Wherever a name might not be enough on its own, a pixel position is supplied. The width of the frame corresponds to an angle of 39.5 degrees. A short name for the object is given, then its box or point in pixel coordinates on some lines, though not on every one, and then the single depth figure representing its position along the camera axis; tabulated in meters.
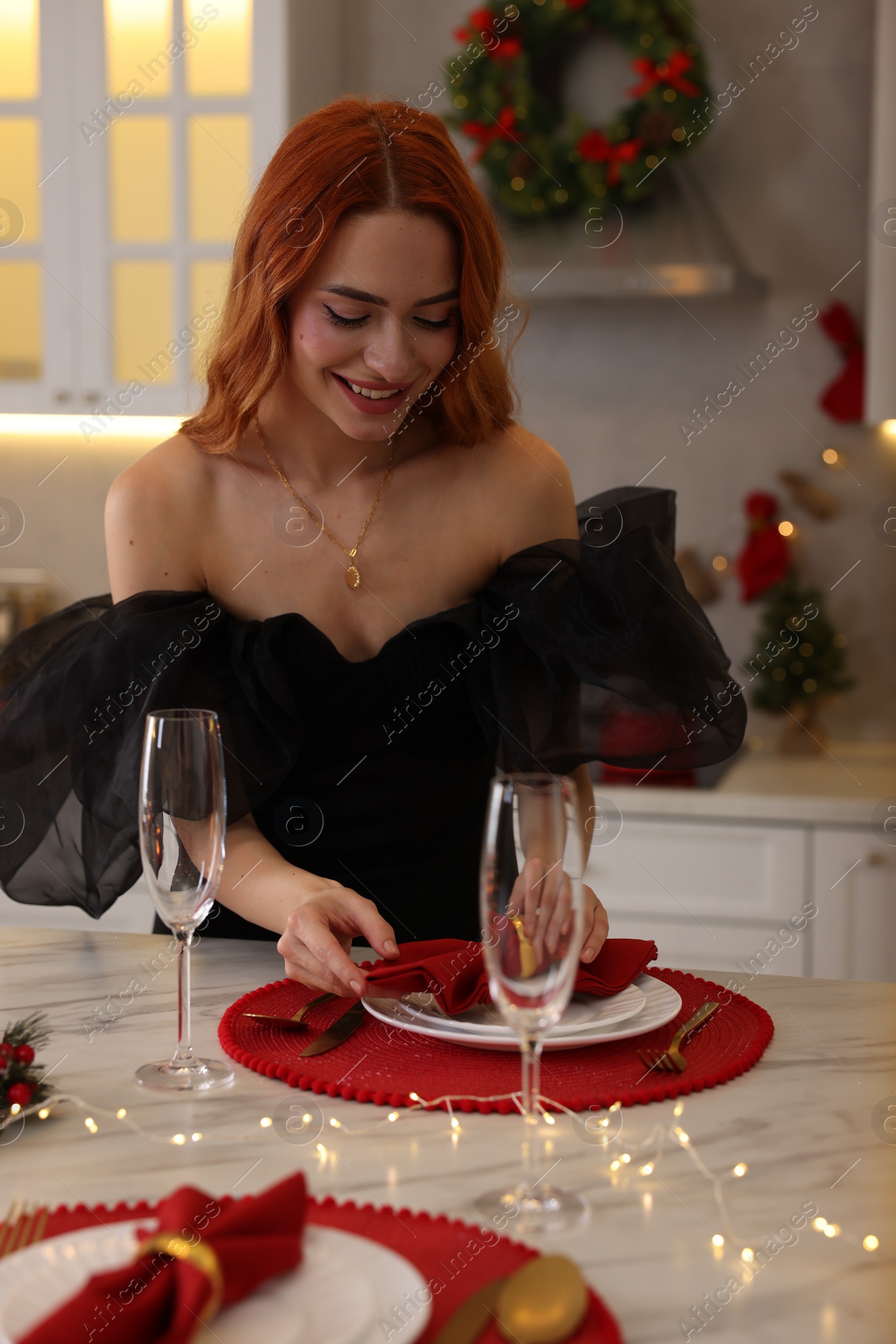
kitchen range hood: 2.48
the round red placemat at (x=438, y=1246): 0.52
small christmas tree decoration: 2.70
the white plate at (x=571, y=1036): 0.79
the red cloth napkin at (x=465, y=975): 0.83
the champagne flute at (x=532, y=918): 0.61
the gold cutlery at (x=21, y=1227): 0.56
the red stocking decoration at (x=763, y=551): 2.74
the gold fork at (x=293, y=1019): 0.86
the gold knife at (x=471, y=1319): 0.49
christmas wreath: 2.58
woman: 1.16
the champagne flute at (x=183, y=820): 0.76
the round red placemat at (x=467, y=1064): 0.76
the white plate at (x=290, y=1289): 0.48
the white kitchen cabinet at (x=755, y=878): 2.24
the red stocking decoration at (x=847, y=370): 2.66
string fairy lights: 0.67
